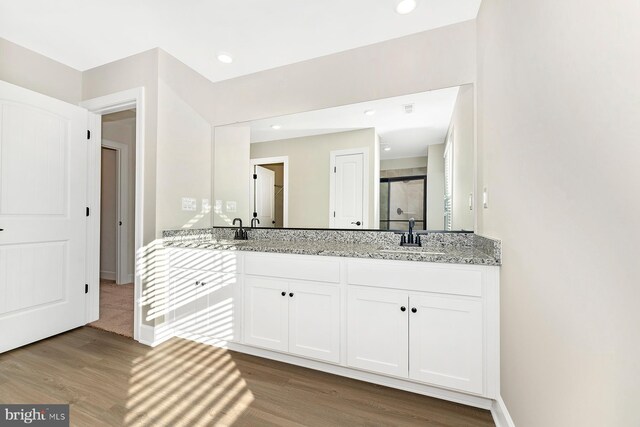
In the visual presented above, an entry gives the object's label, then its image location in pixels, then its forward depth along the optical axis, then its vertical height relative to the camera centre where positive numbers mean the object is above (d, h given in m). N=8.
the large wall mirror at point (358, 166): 2.08 +0.43
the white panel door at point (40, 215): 2.15 -0.01
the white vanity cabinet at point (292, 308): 1.82 -0.65
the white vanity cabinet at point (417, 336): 1.52 -0.71
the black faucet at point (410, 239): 2.07 -0.18
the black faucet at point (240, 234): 2.69 -0.20
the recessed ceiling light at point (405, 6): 1.80 +1.38
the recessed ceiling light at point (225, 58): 2.43 +1.40
